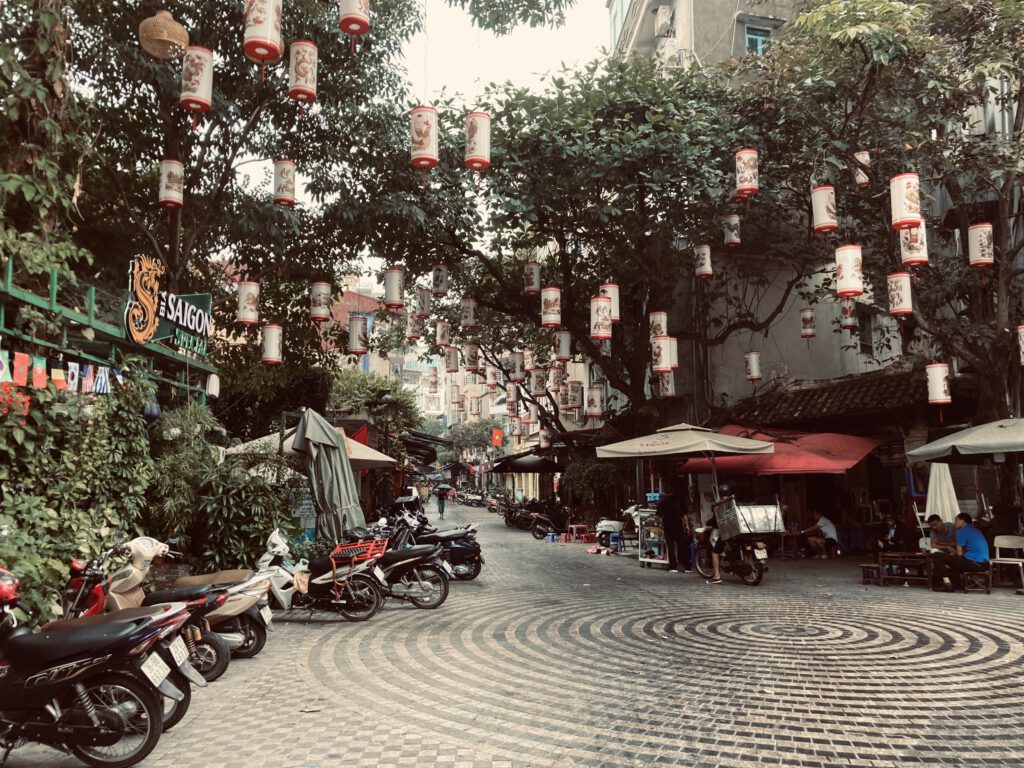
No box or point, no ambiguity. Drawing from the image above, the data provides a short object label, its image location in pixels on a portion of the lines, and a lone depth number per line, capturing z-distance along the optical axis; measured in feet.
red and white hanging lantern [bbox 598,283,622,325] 48.19
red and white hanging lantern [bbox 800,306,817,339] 59.76
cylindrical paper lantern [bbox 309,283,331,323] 45.85
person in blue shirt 36.40
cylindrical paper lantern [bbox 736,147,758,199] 40.14
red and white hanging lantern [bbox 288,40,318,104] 28.84
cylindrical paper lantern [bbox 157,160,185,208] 34.96
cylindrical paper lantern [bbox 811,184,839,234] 38.58
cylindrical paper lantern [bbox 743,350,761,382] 60.18
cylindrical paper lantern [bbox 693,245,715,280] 52.34
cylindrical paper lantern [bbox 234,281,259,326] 41.69
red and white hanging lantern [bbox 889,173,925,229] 33.83
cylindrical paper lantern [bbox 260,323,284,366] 43.14
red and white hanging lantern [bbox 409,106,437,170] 32.22
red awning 45.78
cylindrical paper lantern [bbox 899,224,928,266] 36.35
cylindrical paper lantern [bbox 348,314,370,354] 51.07
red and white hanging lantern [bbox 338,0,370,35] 24.61
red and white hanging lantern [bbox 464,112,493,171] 33.83
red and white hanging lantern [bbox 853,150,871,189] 42.95
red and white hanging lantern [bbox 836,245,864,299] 38.04
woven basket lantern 29.71
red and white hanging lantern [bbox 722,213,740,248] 49.75
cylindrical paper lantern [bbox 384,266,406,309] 47.19
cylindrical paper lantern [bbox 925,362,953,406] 42.78
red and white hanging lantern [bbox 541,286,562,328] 50.60
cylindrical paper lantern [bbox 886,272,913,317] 39.52
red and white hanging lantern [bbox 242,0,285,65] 24.30
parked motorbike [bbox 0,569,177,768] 13.61
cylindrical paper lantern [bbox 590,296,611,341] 47.57
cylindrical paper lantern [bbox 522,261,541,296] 54.13
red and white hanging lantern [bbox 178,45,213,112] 29.25
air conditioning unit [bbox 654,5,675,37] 77.15
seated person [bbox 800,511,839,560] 53.98
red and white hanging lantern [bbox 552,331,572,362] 55.88
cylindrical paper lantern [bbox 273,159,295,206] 37.24
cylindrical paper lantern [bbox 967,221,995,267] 39.52
